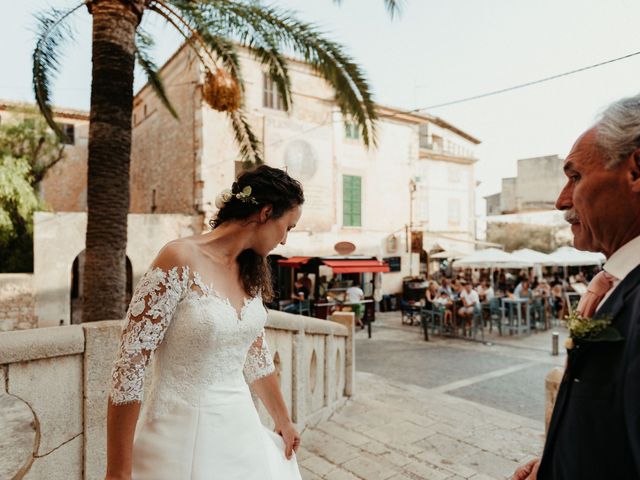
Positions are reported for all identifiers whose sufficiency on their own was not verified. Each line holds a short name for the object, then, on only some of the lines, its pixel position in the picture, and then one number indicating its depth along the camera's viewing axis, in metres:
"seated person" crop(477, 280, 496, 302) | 13.35
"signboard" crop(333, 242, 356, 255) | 17.80
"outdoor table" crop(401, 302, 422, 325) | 14.75
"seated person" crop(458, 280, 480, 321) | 12.15
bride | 1.69
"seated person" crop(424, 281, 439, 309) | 13.00
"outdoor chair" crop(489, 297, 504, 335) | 12.81
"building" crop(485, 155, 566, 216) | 34.82
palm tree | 4.47
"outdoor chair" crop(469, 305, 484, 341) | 12.01
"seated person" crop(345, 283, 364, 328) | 13.09
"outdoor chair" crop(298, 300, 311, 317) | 13.25
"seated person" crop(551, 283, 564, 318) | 15.13
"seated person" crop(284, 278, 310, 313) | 13.60
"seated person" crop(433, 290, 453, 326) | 12.62
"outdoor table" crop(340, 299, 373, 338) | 12.73
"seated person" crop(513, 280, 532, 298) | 13.65
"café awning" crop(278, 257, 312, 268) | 15.07
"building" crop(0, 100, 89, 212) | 19.42
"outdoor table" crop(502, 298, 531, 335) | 12.59
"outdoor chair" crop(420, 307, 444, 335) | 12.44
